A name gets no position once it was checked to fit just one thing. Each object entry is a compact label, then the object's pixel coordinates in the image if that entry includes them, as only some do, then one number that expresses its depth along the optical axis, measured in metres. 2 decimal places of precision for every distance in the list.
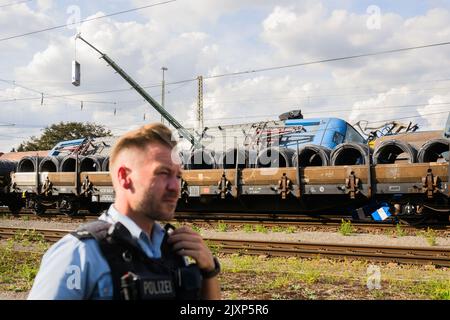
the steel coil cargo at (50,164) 17.60
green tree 51.72
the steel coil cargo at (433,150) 11.08
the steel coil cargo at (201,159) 15.39
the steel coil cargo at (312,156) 12.63
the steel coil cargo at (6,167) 19.56
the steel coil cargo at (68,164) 17.42
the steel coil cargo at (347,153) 12.01
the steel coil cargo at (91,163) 16.58
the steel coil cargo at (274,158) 13.29
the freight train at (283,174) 11.34
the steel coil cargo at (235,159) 14.08
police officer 1.51
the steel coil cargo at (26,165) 18.88
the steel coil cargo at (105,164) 16.30
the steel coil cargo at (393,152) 11.55
